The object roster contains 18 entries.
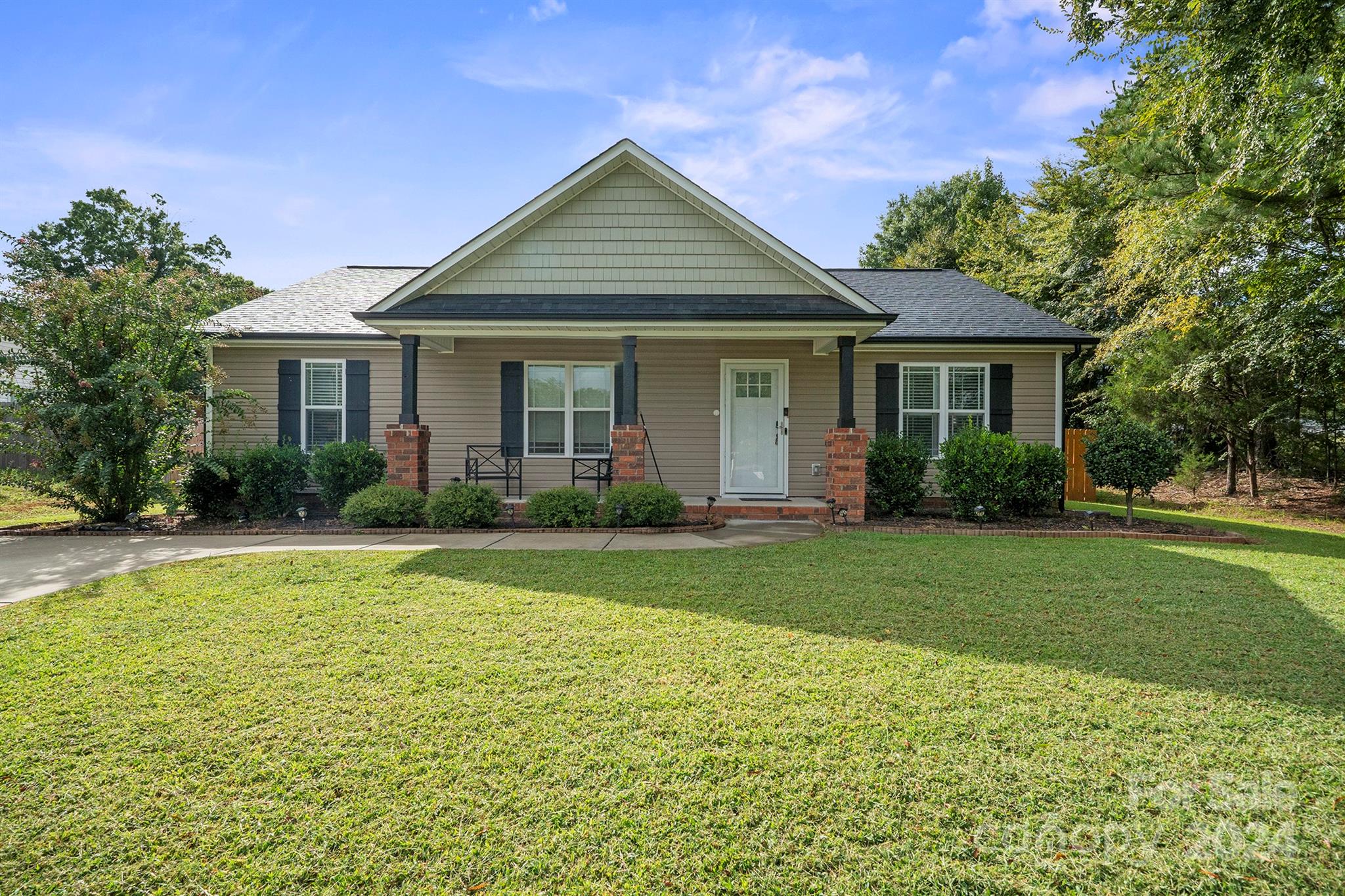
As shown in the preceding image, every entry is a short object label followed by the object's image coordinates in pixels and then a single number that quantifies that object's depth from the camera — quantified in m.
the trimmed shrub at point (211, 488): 8.23
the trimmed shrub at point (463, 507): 7.49
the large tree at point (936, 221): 26.75
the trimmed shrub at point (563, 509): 7.53
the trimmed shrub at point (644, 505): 7.50
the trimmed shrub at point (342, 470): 8.36
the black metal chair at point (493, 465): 9.79
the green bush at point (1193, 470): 13.17
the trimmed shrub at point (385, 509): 7.54
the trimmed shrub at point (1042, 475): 8.20
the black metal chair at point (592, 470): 9.51
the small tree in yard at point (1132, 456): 7.71
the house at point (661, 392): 9.73
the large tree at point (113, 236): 25.73
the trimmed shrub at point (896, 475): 8.38
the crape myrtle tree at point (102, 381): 7.20
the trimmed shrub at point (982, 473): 7.96
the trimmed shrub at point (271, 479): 8.19
